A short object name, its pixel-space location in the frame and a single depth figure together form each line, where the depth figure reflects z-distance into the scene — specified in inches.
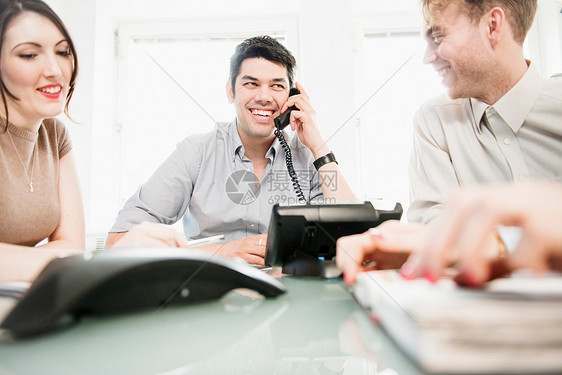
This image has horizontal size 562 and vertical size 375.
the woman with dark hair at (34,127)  29.7
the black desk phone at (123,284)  9.0
